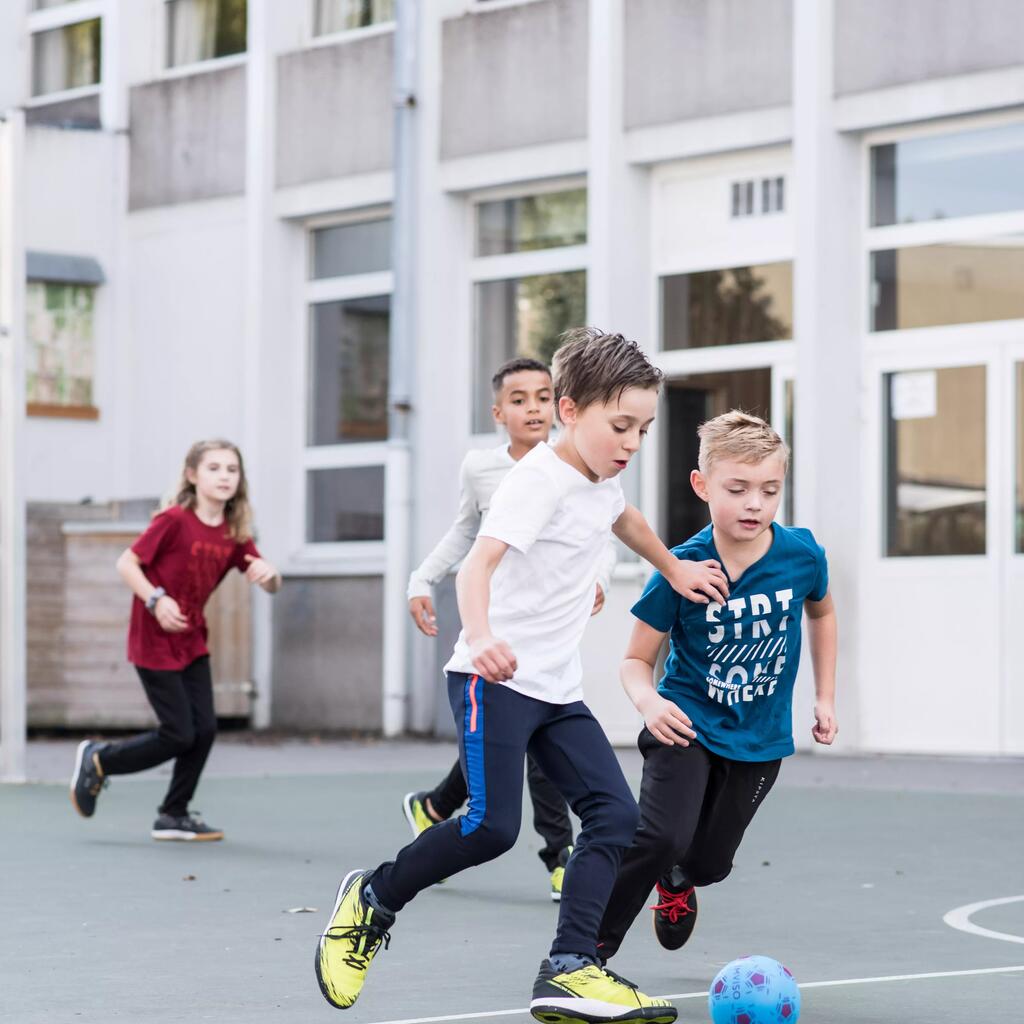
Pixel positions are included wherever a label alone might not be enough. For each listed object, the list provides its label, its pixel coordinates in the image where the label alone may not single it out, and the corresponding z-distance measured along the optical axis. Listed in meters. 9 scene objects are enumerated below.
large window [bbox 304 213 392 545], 17.89
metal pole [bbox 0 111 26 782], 12.33
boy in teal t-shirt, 5.69
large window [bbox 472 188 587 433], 16.47
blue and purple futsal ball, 4.96
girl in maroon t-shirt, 9.66
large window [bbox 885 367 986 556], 14.13
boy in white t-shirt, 5.42
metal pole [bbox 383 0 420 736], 16.67
